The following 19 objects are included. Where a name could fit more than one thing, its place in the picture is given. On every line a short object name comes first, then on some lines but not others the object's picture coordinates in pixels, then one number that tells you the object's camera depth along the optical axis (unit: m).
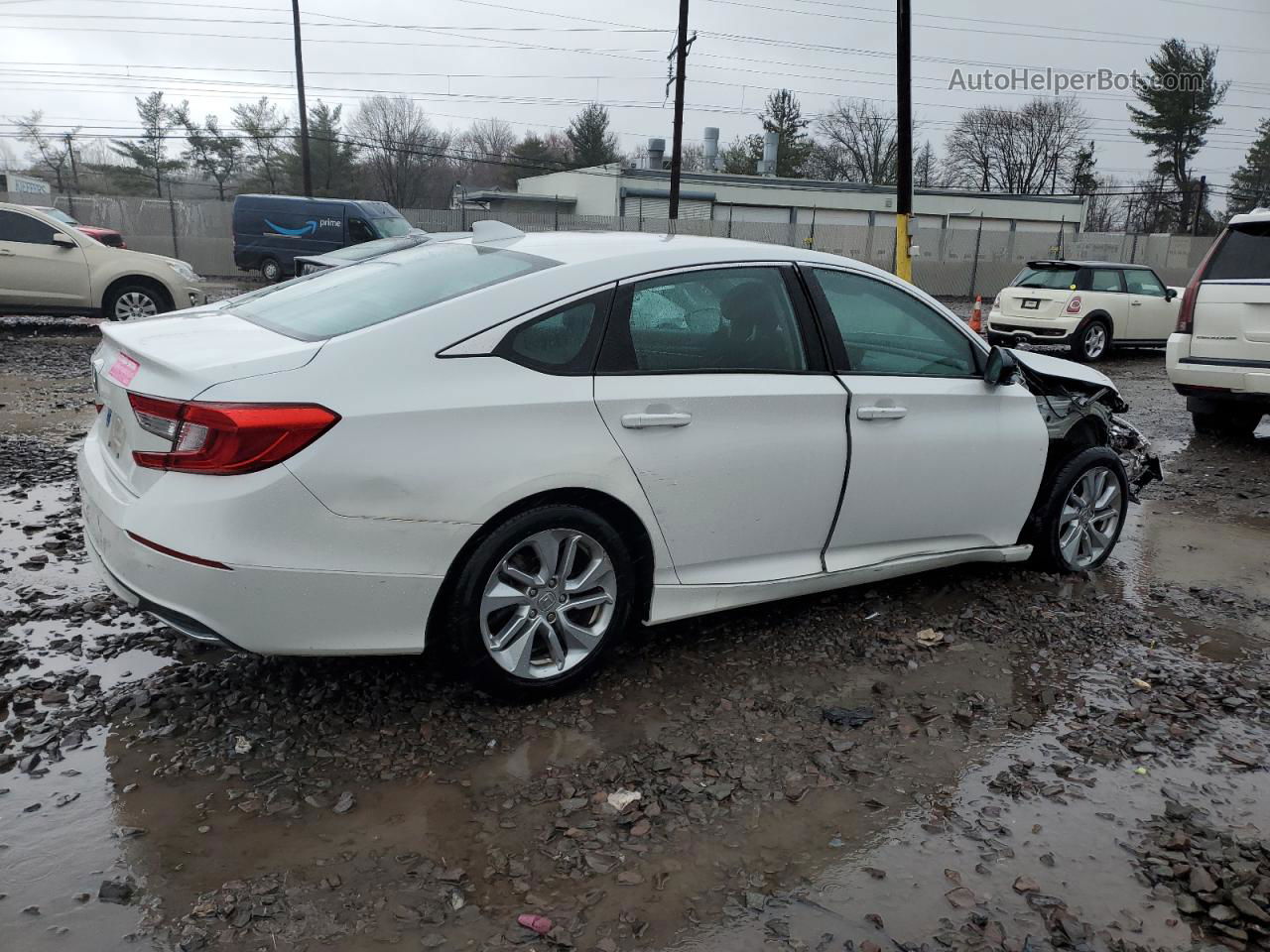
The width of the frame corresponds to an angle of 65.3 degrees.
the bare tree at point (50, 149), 45.22
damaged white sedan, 2.84
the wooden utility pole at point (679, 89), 24.88
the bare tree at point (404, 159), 55.56
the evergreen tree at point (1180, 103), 56.56
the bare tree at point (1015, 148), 66.00
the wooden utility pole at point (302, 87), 30.01
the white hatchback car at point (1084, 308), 15.39
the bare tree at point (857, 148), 66.75
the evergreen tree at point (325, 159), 50.75
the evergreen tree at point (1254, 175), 56.16
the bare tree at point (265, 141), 52.84
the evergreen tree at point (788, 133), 65.81
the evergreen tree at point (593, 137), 67.25
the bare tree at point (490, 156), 62.03
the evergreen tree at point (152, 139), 53.19
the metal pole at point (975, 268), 31.98
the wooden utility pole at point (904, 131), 15.65
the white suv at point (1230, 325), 8.05
